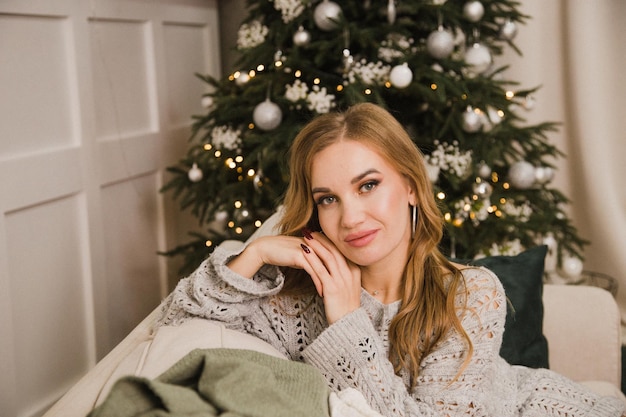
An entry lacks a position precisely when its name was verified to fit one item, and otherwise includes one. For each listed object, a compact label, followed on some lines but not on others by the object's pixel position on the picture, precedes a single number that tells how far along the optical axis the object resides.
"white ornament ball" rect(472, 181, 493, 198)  2.64
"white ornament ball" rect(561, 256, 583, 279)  2.95
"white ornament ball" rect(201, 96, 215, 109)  2.83
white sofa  1.77
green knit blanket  0.99
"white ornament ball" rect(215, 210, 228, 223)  2.80
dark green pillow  1.85
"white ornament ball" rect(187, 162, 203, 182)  2.81
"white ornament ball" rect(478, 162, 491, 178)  2.67
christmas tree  2.57
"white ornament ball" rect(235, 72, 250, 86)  2.73
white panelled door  2.12
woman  1.46
